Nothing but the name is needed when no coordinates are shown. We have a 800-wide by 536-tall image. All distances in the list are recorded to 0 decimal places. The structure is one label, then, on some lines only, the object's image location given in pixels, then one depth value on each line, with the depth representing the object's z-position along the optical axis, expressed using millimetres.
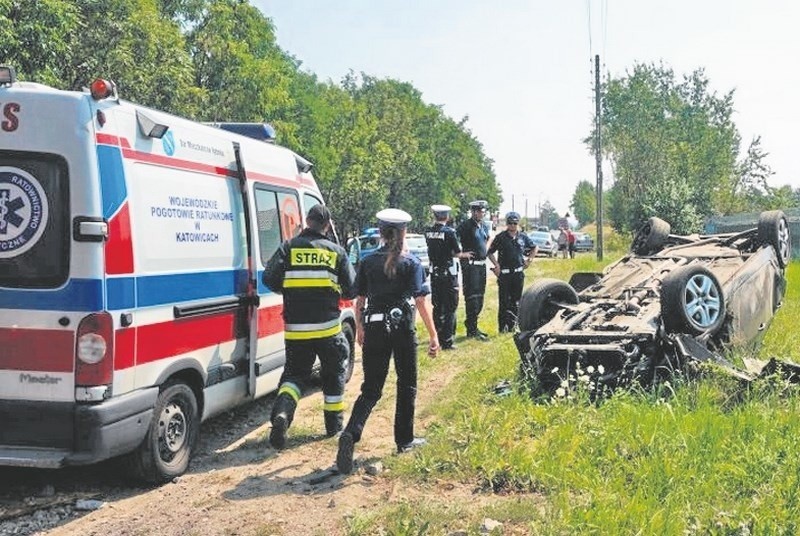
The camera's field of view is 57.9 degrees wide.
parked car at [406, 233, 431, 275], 18812
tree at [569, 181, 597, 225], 117512
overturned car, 5590
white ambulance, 3895
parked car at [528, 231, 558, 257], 39406
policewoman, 4809
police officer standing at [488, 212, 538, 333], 9961
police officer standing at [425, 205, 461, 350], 8914
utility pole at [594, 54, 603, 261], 28047
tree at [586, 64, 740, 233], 46688
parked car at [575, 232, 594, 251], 47094
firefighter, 5109
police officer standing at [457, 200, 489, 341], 9531
